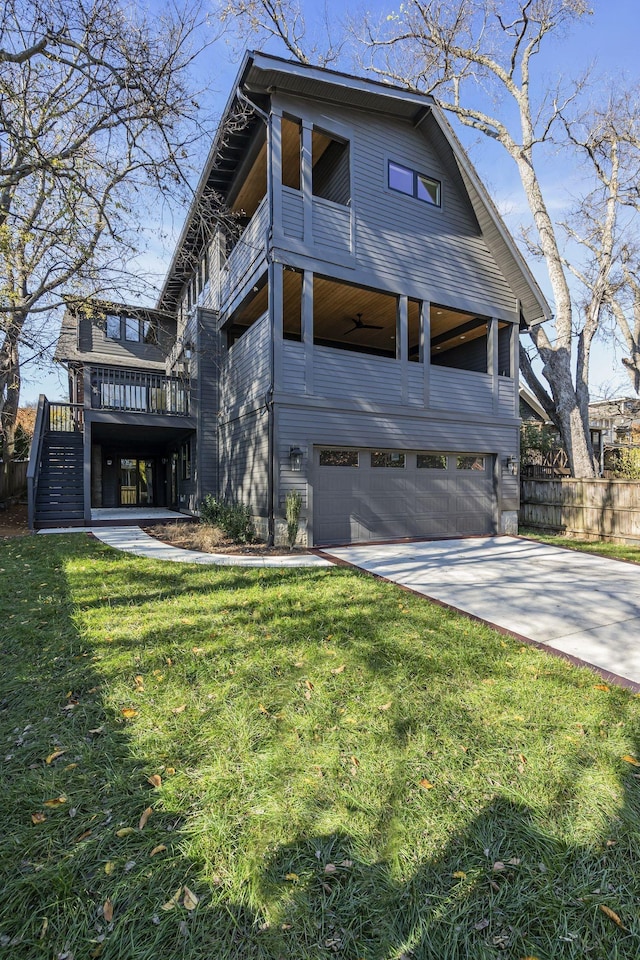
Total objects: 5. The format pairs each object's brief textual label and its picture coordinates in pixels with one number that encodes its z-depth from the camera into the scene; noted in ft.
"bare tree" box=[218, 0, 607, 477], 44.65
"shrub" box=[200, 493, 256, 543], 29.73
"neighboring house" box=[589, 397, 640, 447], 64.18
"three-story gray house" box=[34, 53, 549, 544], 27.99
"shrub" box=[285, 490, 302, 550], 27.17
